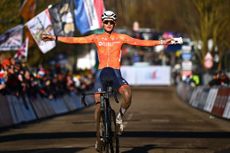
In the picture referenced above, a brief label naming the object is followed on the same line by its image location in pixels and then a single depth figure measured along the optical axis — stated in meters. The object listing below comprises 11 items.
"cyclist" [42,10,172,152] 14.02
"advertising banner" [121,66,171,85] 83.31
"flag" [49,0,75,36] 31.26
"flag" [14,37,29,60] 35.84
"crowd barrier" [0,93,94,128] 24.88
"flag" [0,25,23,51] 30.83
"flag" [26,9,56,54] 29.97
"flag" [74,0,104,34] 31.46
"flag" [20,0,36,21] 31.23
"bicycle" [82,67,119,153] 13.54
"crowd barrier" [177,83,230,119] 29.70
